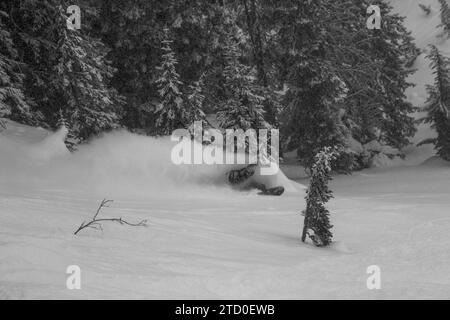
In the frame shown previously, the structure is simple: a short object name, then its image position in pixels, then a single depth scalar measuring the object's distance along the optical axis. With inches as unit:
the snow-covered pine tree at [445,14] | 1510.5
